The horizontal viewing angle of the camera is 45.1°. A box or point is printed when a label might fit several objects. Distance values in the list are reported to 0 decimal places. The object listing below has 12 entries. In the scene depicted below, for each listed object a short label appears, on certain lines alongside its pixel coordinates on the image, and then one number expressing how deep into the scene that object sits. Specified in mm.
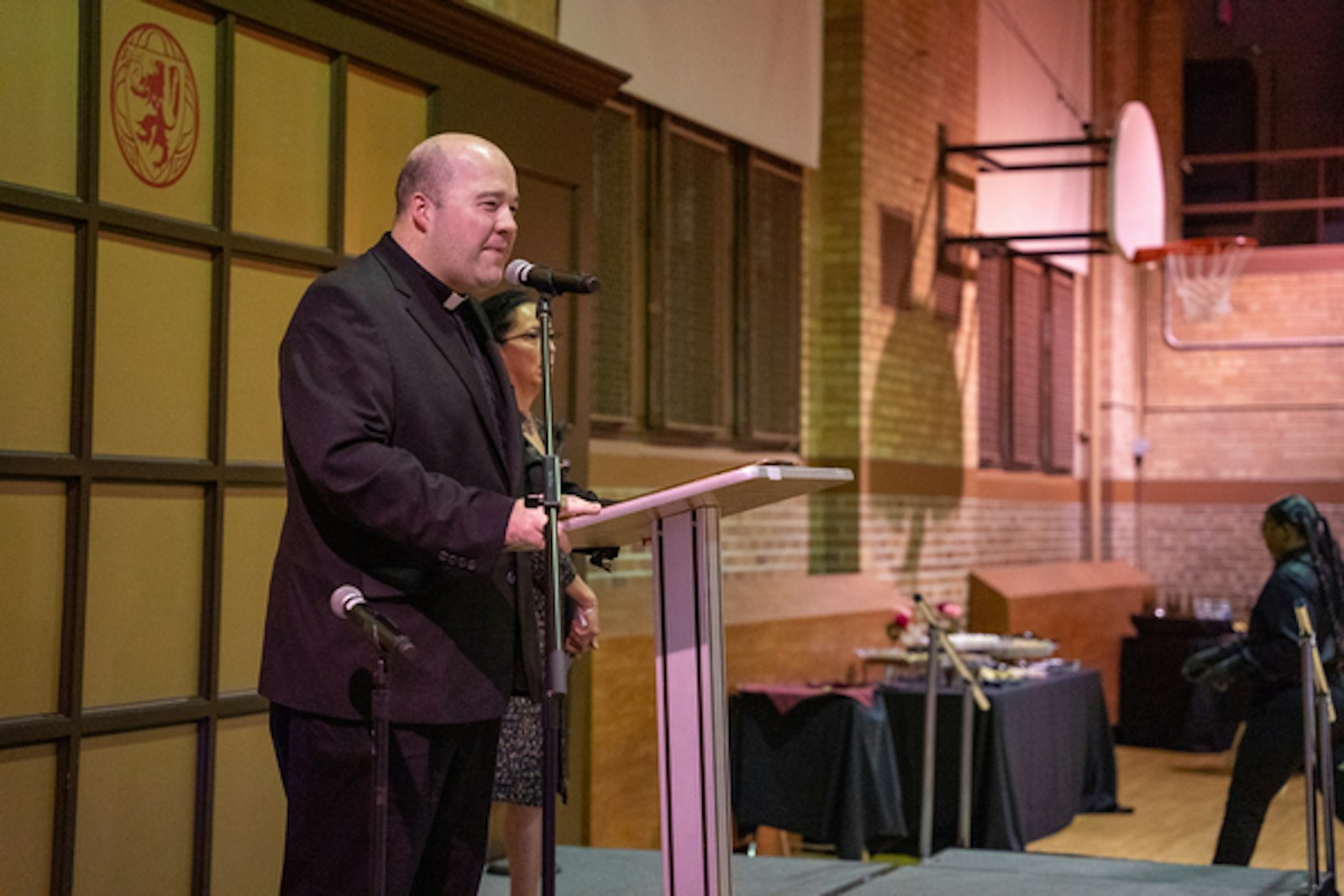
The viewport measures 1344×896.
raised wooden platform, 10828
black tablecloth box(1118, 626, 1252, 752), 11672
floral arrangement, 7617
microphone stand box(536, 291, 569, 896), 2508
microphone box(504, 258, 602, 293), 2727
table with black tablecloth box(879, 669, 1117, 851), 6867
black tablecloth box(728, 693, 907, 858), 6668
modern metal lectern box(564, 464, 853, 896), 2910
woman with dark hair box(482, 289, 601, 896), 3947
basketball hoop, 13953
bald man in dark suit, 2467
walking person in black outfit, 6027
